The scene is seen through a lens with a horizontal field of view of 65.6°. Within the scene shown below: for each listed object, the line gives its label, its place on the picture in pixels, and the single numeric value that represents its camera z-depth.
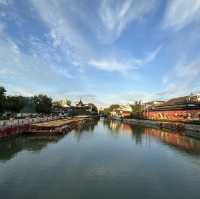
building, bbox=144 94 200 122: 52.13
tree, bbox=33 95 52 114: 65.18
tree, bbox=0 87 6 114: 34.39
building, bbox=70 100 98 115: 118.43
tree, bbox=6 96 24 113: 49.39
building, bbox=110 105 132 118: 120.11
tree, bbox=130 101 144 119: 88.09
